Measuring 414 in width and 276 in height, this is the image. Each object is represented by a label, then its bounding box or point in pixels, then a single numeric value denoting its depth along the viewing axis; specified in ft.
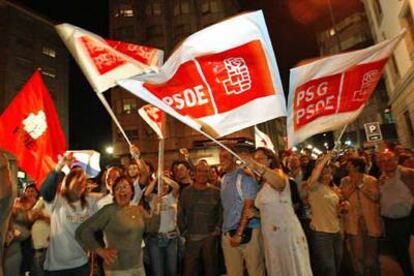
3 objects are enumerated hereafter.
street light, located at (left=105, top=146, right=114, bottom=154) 116.30
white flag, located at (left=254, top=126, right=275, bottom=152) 30.35
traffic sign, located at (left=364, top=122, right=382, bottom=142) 37.63
